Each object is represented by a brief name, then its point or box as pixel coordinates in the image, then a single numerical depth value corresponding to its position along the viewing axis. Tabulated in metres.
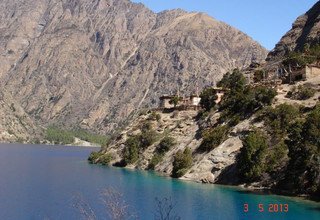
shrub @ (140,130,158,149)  135.34
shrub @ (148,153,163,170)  124.88
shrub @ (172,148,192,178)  105.67
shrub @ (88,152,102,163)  157.15
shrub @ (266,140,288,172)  84.69
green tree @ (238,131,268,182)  86.31
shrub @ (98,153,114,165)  147.29
